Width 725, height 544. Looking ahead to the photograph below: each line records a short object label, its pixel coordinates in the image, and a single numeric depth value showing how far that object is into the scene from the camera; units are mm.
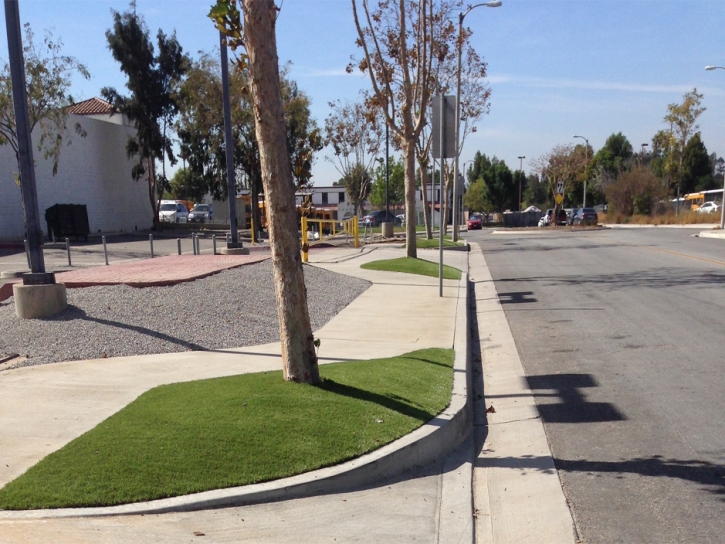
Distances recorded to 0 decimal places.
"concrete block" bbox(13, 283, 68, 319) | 9273
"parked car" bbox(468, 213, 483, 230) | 64688
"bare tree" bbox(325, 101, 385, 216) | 46188
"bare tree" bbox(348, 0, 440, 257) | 20031
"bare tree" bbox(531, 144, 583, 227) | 64375
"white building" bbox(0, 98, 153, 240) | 31188
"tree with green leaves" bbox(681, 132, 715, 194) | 83000
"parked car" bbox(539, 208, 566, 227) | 60628
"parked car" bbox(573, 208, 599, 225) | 55000
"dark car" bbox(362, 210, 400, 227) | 57938
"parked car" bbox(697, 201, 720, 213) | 58094
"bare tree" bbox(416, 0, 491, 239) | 25656
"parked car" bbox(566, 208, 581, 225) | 57484
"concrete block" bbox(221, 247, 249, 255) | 18969
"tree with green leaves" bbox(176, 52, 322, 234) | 39406
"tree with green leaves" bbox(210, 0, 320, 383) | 5809
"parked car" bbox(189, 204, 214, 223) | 59138
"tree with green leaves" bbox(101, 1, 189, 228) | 41594
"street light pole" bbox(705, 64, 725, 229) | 38059
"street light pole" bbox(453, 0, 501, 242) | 24561
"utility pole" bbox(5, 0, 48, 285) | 9078
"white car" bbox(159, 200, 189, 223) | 54625
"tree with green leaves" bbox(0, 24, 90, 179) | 26438
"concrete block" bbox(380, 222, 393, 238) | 36344
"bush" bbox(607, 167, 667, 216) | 58250
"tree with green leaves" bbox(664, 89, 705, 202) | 60344
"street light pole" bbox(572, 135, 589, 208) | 66000
